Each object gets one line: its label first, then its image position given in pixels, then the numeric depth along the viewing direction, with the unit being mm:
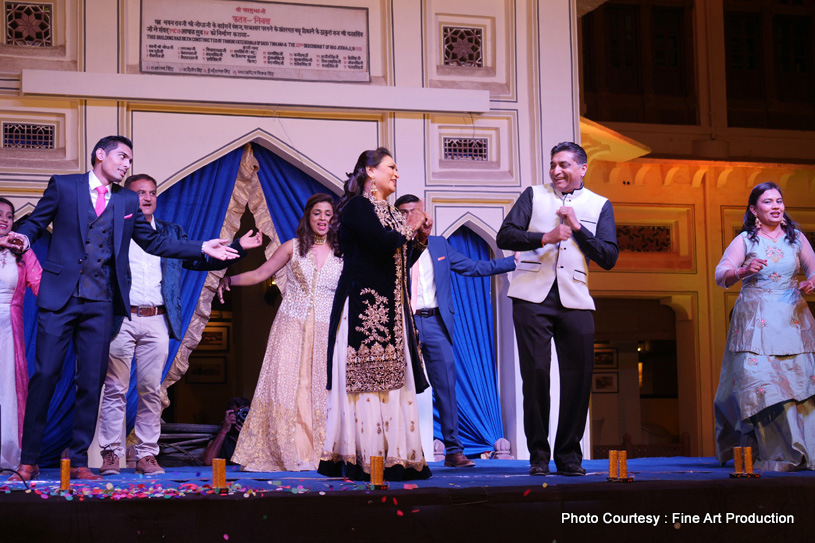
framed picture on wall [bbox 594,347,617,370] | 13617
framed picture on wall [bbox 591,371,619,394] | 13625
